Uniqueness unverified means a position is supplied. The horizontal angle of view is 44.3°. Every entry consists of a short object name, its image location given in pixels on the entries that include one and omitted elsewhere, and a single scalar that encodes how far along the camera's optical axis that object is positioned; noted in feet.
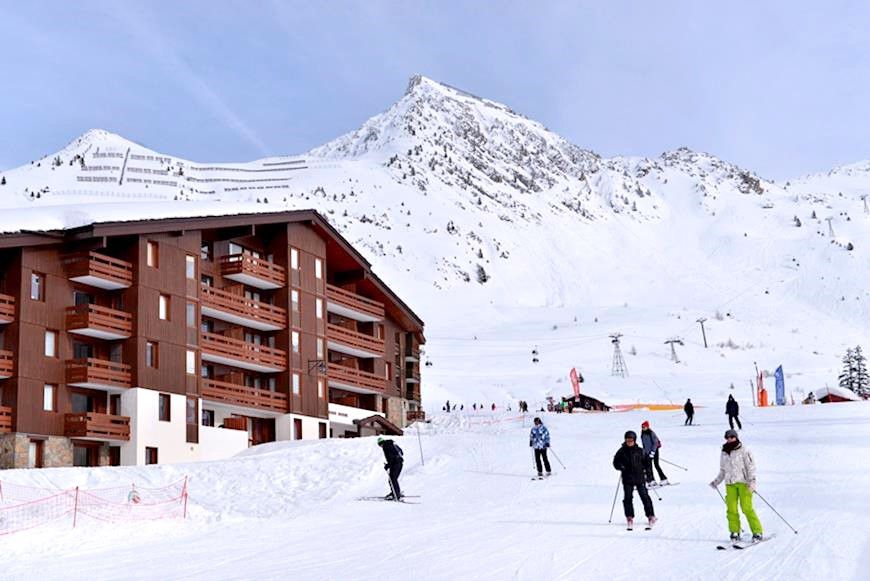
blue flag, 195.93
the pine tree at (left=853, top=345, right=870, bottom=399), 277.44
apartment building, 124.26
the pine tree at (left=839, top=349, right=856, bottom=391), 279.90
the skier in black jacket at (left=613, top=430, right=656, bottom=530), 61.82
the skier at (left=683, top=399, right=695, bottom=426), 147.33
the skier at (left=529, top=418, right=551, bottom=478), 94.58
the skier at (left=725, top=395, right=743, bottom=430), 131.06
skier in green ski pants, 53.06
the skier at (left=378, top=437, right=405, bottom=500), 83.51
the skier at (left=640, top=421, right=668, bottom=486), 84.33
